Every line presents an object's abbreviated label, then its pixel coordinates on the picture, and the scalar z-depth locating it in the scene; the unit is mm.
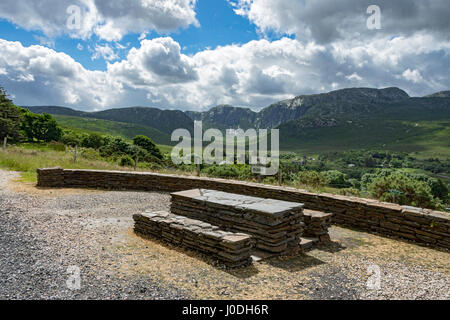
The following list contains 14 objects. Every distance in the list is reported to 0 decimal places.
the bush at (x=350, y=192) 10602
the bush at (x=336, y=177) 22716
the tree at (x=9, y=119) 32938
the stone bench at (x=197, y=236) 5164
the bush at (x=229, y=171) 18261
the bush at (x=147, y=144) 39562
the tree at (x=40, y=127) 43406
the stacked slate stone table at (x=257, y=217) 5895
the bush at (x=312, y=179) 13596
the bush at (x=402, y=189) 12828
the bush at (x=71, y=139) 42450
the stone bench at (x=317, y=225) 6844
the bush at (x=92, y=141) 42594
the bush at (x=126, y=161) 20391
